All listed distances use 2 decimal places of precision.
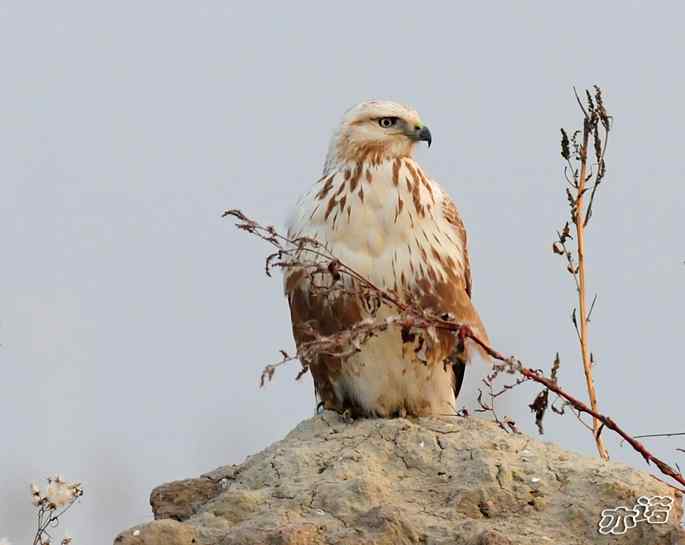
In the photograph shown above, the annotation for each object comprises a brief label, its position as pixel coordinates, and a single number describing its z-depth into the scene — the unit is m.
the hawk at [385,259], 12.63
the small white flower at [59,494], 10.16
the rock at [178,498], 10.16
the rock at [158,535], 8.66
